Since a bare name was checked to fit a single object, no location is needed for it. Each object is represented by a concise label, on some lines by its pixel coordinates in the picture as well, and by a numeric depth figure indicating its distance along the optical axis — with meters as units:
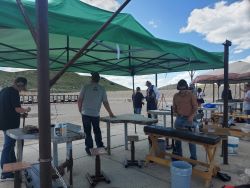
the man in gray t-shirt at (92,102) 3.97
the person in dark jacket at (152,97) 6.62
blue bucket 2.61
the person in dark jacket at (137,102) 7.34
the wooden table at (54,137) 2.48
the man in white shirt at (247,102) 6.38
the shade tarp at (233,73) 8.83
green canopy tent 2.11
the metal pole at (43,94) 1.41
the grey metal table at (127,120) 3.77
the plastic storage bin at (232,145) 4.29
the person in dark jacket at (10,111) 2.96
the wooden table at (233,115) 6.15
